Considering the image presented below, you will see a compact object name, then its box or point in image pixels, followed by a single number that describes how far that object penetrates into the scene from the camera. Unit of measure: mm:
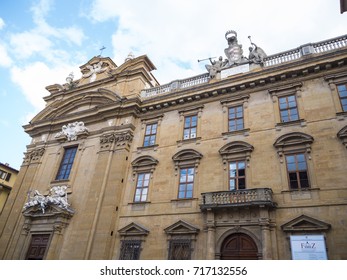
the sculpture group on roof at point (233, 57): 19875
